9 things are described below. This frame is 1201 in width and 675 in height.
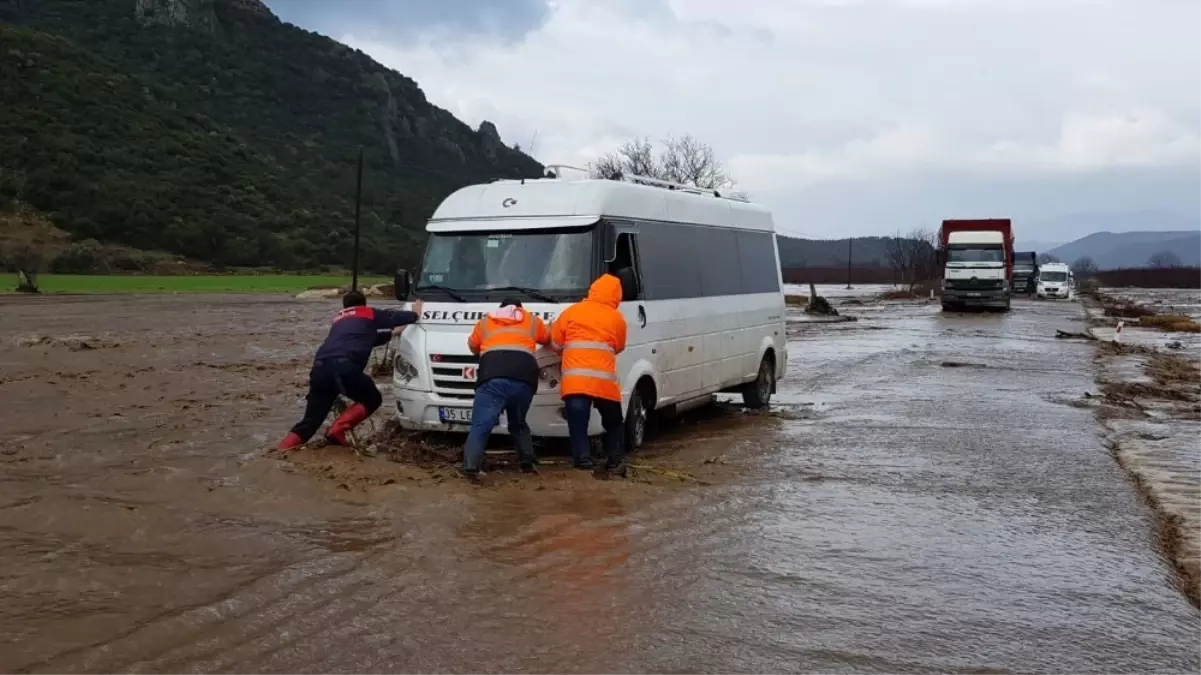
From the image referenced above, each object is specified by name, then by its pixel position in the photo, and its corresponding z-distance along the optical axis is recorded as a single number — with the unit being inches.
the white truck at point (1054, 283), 2402.8
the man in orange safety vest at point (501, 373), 361.4
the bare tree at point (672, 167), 2987.2
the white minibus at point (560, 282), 395.9
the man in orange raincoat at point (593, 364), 368.2
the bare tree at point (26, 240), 2209.6
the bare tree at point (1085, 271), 6057.1
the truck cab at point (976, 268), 1664.6
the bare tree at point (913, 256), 3655.5
